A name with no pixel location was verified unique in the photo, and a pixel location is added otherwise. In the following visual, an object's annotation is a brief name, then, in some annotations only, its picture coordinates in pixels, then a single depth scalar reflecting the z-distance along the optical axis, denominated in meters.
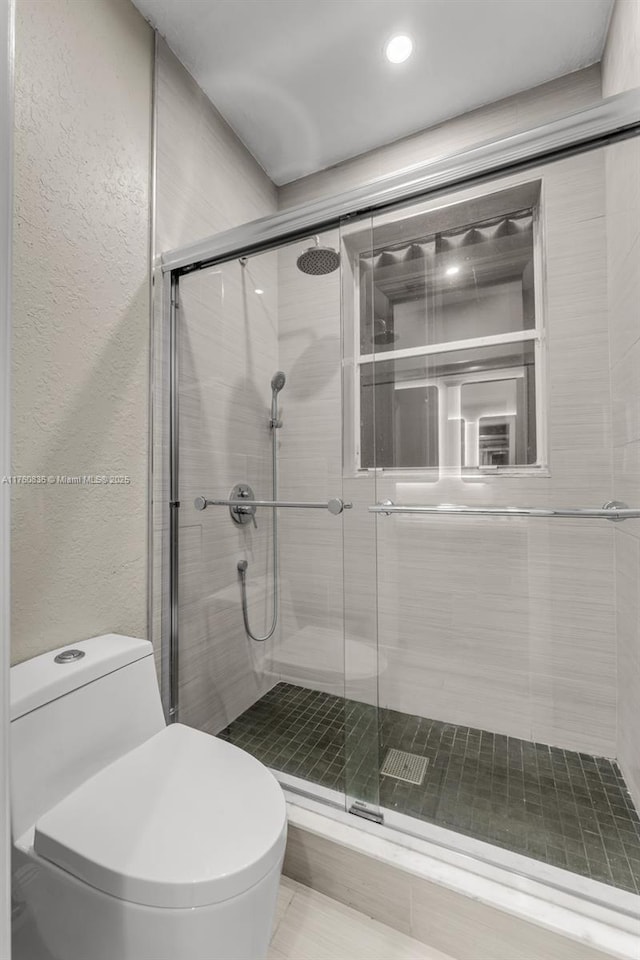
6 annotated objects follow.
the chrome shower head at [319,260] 1.34
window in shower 1.41
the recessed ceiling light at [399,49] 1.42
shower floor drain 1.28
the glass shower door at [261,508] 1.37
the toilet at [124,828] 0.68
